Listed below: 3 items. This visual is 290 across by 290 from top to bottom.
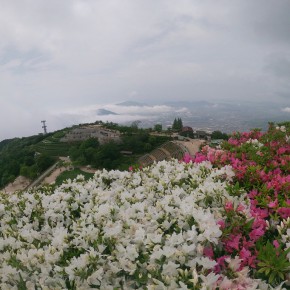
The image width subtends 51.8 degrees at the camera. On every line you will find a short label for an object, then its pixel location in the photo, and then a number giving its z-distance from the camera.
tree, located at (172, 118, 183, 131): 96.19
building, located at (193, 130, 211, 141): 87.56
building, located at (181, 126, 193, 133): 88.59
